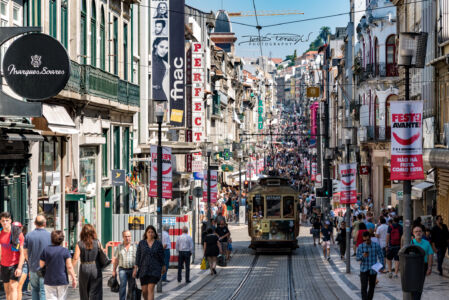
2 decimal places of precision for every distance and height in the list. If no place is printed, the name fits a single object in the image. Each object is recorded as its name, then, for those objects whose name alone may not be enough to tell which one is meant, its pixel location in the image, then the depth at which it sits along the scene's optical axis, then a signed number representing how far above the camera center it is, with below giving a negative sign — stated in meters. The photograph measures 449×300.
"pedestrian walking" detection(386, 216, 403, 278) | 23.39 -2.51
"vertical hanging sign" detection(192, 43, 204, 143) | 53.00 +3.90
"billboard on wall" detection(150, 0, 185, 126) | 40.91 +4.82
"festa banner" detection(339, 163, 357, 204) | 26.05 -0.93
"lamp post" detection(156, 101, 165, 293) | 21.22 -0.41
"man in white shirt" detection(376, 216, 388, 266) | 24.75 -2.35
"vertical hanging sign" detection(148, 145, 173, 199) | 23.14 -0.50
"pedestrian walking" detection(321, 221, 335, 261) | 30.67 -3.05
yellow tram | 34.25 -2.59
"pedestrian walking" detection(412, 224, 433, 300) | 16.94 -1.88
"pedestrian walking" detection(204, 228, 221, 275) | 25.55 -2.80
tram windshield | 34.62 -2.13
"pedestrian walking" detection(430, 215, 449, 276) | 23.48 -2.37
